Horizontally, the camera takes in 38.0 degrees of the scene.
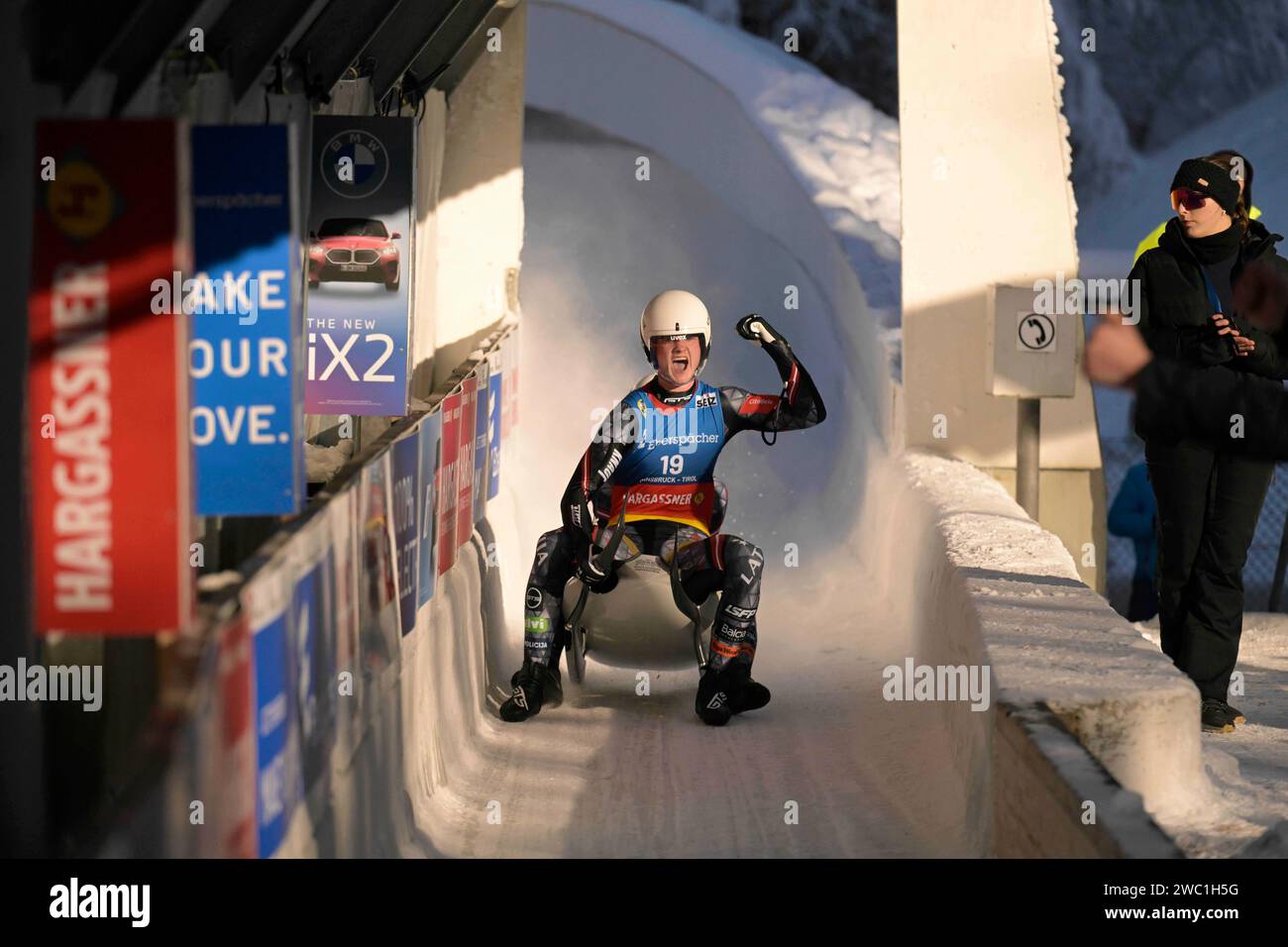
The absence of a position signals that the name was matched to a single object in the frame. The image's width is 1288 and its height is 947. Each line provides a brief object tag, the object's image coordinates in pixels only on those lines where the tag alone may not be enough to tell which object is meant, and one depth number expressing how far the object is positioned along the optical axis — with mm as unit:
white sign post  8359
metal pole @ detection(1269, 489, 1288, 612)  11000
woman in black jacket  5957
